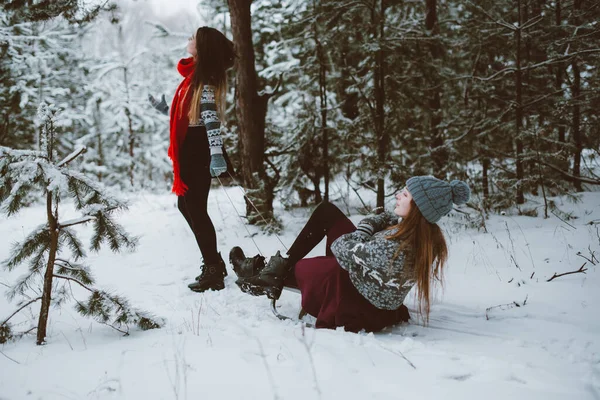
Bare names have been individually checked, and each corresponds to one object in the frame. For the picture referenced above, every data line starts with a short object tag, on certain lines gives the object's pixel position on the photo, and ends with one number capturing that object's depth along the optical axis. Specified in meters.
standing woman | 3.70
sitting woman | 2.52
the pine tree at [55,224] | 2.27
